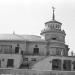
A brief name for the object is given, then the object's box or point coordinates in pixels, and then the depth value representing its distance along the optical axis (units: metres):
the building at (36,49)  47.94
